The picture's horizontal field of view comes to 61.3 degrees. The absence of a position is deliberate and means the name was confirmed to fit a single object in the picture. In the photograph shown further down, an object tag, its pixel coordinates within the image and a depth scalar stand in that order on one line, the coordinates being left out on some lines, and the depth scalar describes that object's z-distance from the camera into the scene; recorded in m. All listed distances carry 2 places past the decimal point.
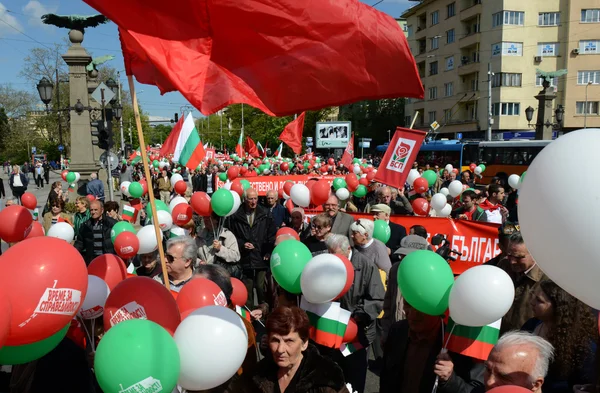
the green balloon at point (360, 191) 10.96
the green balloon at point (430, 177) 11.19
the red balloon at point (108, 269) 3.33
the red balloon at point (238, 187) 8.90
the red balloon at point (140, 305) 2.70
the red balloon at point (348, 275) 3.58
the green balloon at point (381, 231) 5.85
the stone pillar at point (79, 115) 17.41
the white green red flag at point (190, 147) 10.48
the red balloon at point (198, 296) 3.01
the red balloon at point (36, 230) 5.05
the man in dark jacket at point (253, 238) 6.21
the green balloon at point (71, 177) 15.55
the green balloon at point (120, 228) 5.63
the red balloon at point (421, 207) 8.20
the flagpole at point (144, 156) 2.77
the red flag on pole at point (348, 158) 17.07
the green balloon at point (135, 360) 2.14
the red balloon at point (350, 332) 3.69
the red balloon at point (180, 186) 10.02
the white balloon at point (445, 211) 8.72
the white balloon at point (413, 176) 11.24
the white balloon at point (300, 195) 8.20
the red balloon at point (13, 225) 4.48
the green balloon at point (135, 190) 9.39
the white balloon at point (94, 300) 2.92
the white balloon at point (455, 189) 10.64
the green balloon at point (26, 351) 2.27
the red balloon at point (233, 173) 14.14
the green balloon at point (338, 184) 10.48
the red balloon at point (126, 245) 4.80
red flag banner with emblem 7.34
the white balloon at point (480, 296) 2.75
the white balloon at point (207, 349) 2.39
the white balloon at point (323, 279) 3.36
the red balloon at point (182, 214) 6.41
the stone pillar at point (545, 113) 23.48
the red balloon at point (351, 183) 10.83
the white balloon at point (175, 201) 7.71
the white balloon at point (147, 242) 4.96
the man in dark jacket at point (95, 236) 6.60
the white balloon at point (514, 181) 11.43
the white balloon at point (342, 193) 9.70
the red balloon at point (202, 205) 6.26
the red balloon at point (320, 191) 7.80
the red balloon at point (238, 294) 4.06
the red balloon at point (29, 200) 7.84
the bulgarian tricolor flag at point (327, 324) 3.49
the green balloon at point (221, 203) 5.96
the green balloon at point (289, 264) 3.71
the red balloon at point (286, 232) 5.71
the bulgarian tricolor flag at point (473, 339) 2.89
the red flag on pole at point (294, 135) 17.03
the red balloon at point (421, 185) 9.82
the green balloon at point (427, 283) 3.03
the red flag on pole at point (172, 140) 10.95
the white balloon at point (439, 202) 8.74
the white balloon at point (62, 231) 5.80
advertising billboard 28.36
